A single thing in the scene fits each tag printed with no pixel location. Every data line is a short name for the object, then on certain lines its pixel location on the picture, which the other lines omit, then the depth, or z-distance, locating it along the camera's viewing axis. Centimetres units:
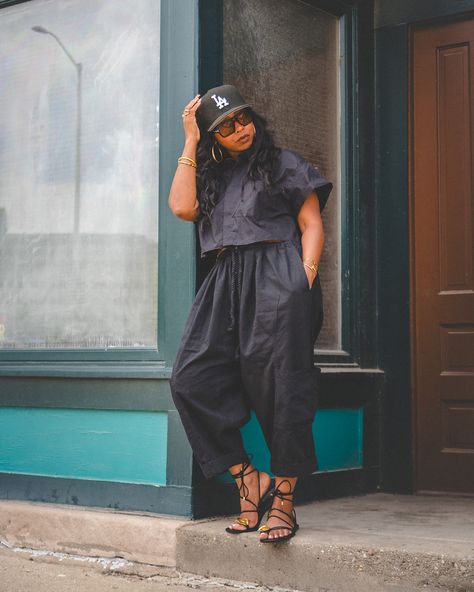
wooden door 469
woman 347
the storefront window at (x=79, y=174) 434
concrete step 319
